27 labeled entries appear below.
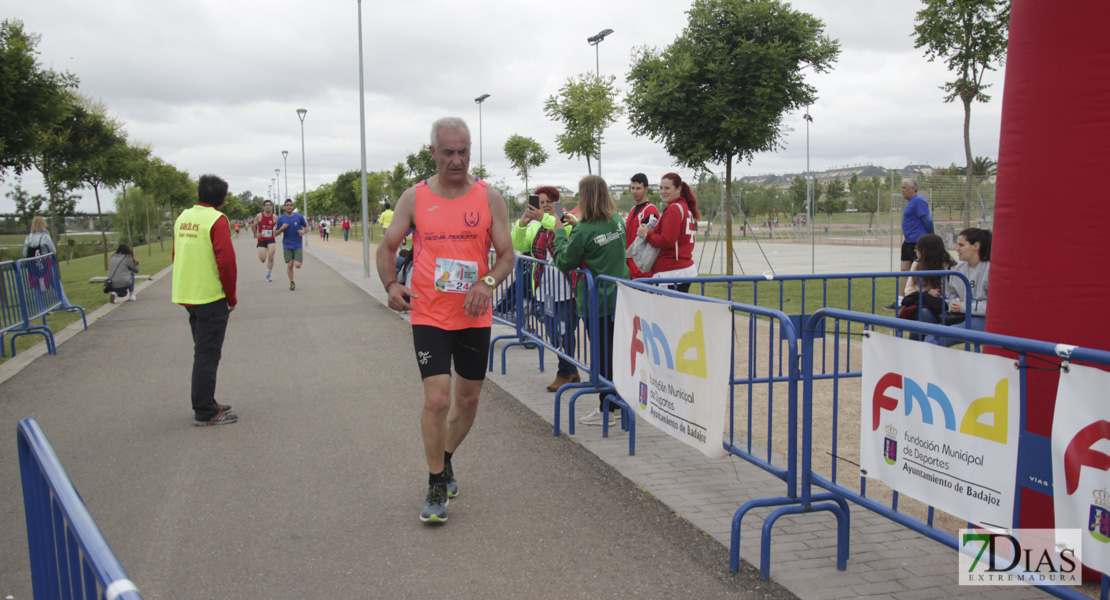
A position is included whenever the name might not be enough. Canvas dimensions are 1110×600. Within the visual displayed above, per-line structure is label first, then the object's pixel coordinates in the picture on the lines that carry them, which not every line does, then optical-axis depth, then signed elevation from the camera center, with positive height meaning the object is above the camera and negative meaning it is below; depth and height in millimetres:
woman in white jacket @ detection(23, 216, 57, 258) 13622 -126
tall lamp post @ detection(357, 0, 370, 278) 21533 +1598
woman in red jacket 7543 -11
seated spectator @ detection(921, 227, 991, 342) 7227 -422
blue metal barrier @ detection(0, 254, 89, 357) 9664 -767
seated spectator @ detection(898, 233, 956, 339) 7727 -538
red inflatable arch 3441 +237
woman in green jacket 6195 -68
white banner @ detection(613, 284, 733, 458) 3961 -717
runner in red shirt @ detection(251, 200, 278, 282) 19094 +12
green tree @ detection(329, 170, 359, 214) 82394 +4186
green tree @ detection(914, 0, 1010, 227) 13914 +3365
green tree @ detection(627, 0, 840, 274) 16031 +3102
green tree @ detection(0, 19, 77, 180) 12641 +2205
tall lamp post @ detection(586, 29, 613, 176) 28892 +6849
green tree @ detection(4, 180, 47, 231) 42138 +1602
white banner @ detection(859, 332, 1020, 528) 2793 -721
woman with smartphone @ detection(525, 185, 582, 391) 6801 -683
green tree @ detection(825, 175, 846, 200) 98188 +4827
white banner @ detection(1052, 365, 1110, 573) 2469 -709
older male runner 4168 -223
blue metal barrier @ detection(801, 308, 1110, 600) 2717 -723
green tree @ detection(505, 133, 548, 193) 47812 +4562
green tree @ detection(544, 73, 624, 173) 28969 +4205
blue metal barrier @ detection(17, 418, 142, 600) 1524 -690
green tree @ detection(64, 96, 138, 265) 21875 +2268
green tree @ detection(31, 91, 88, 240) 20477 +2013
